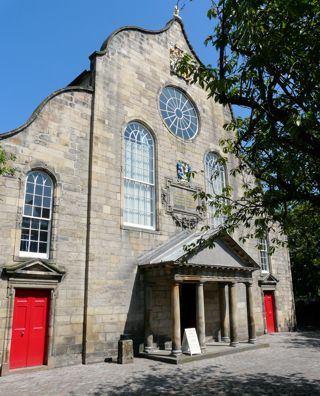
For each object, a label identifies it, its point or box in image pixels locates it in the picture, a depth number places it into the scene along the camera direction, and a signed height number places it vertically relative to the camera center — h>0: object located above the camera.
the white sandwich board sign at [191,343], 12.71 -1.61
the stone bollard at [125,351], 11.93 -1.74
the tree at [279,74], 6.07 +4.01
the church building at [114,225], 11.59 +2.64
